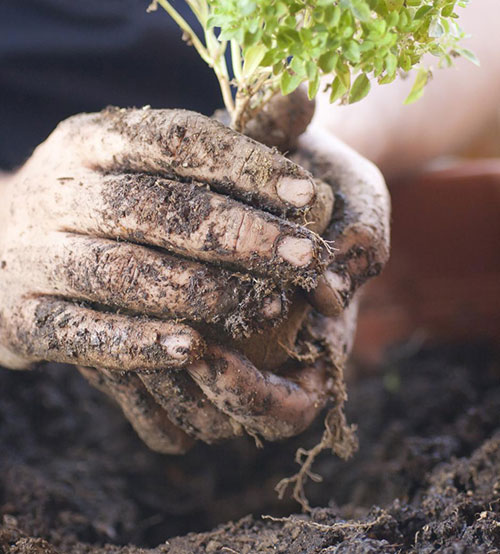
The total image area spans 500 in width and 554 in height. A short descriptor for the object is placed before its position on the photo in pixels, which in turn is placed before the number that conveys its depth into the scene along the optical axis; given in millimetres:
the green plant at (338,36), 669
